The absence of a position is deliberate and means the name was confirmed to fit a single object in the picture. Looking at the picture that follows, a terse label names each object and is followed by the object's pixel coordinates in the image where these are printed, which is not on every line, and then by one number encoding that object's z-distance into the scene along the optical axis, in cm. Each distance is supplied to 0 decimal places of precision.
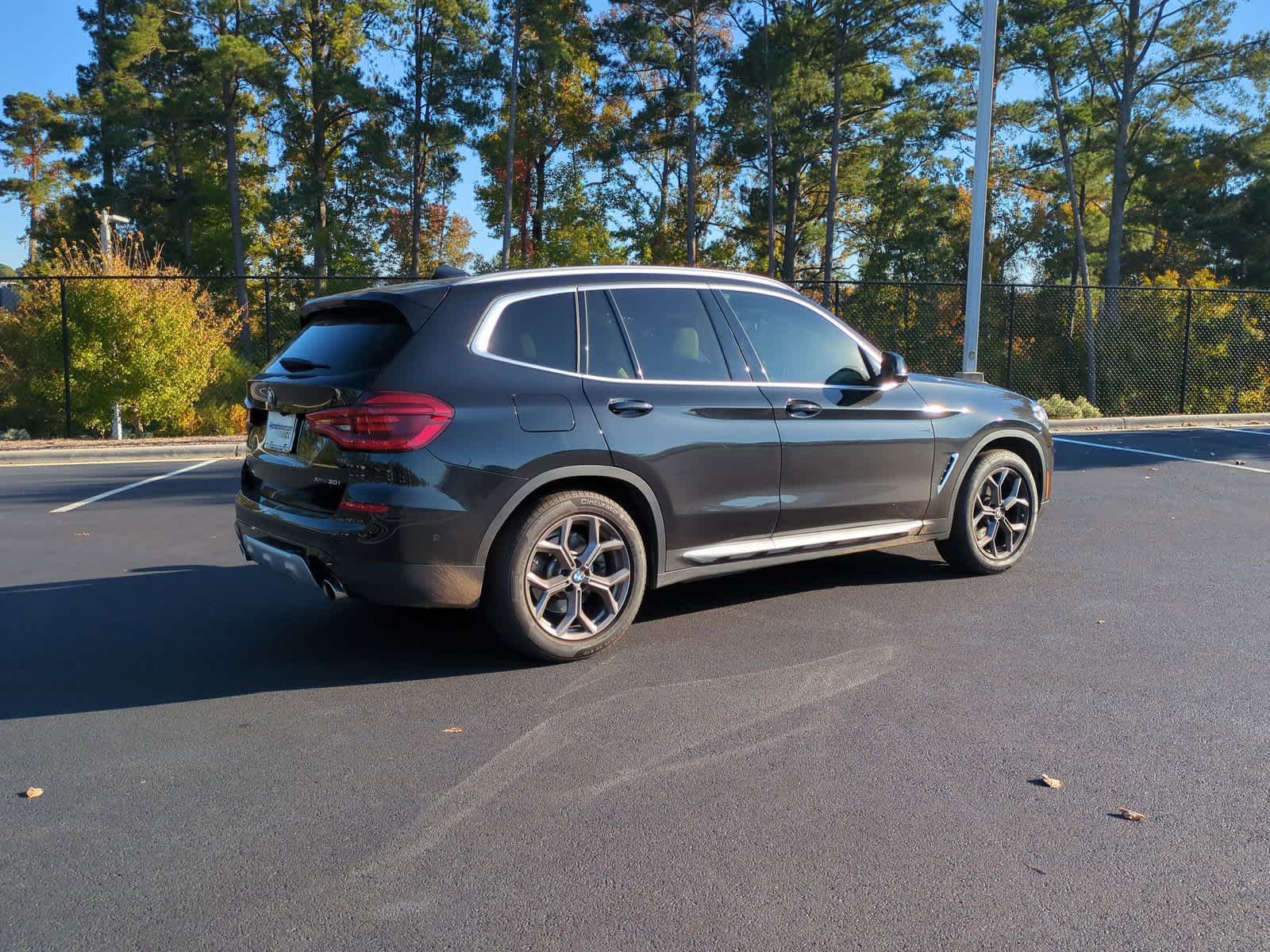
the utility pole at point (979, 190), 1545
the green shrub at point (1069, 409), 1902
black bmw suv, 455
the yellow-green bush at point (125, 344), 1587
